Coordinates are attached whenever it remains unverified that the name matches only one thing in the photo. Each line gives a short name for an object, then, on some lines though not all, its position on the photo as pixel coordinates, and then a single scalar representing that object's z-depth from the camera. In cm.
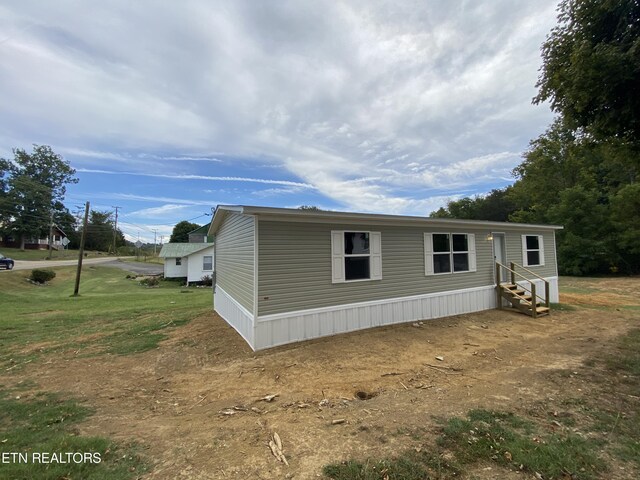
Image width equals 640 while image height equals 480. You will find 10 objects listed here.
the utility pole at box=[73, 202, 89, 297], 1756
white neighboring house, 2566
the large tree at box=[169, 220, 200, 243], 5741
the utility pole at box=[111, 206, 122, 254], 6029
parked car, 2348
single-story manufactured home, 615
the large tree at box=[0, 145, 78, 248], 4209
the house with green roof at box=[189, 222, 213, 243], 3309
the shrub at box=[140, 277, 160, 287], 2427
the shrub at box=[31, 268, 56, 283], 2150
